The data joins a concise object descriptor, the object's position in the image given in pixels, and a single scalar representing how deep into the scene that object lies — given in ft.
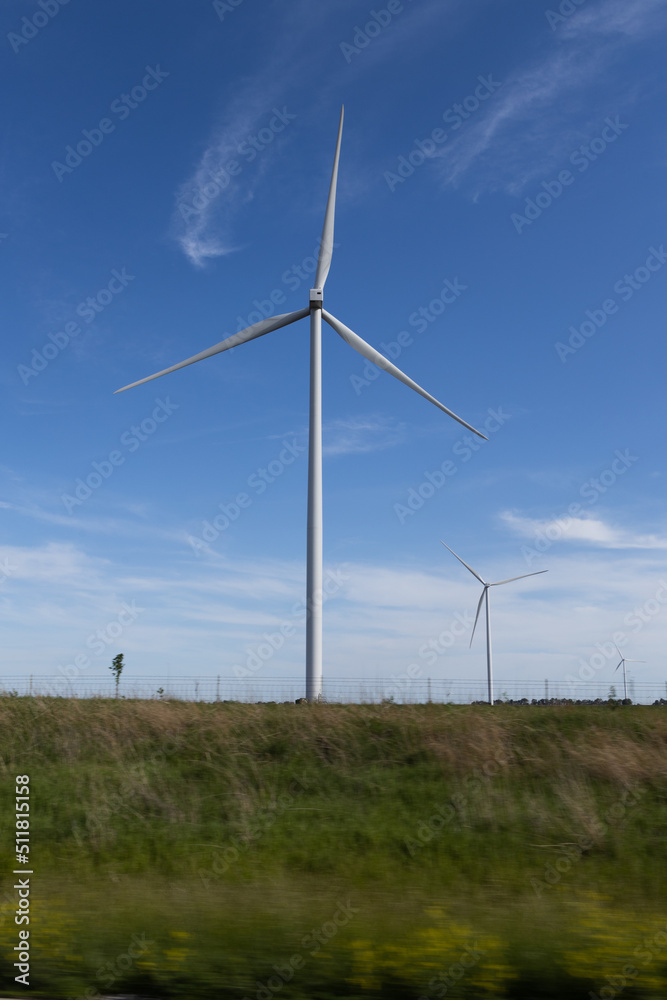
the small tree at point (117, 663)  176.45
